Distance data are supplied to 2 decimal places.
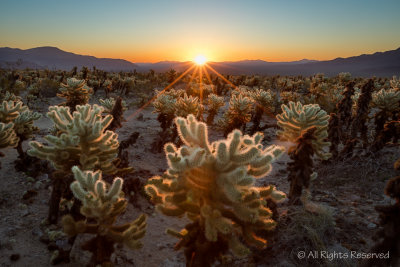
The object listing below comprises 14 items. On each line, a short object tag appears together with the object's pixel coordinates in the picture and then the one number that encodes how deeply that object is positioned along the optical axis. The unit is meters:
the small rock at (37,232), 4.39
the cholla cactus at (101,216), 2.69
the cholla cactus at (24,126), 6.25
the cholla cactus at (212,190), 2.45
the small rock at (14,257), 3.77
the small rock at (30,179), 6.04
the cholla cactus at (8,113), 5.86
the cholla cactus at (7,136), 4.86
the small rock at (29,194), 5.37
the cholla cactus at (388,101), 8.33
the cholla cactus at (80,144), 3.58
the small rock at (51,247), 4.07
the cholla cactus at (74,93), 8.35
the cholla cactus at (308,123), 5.21
